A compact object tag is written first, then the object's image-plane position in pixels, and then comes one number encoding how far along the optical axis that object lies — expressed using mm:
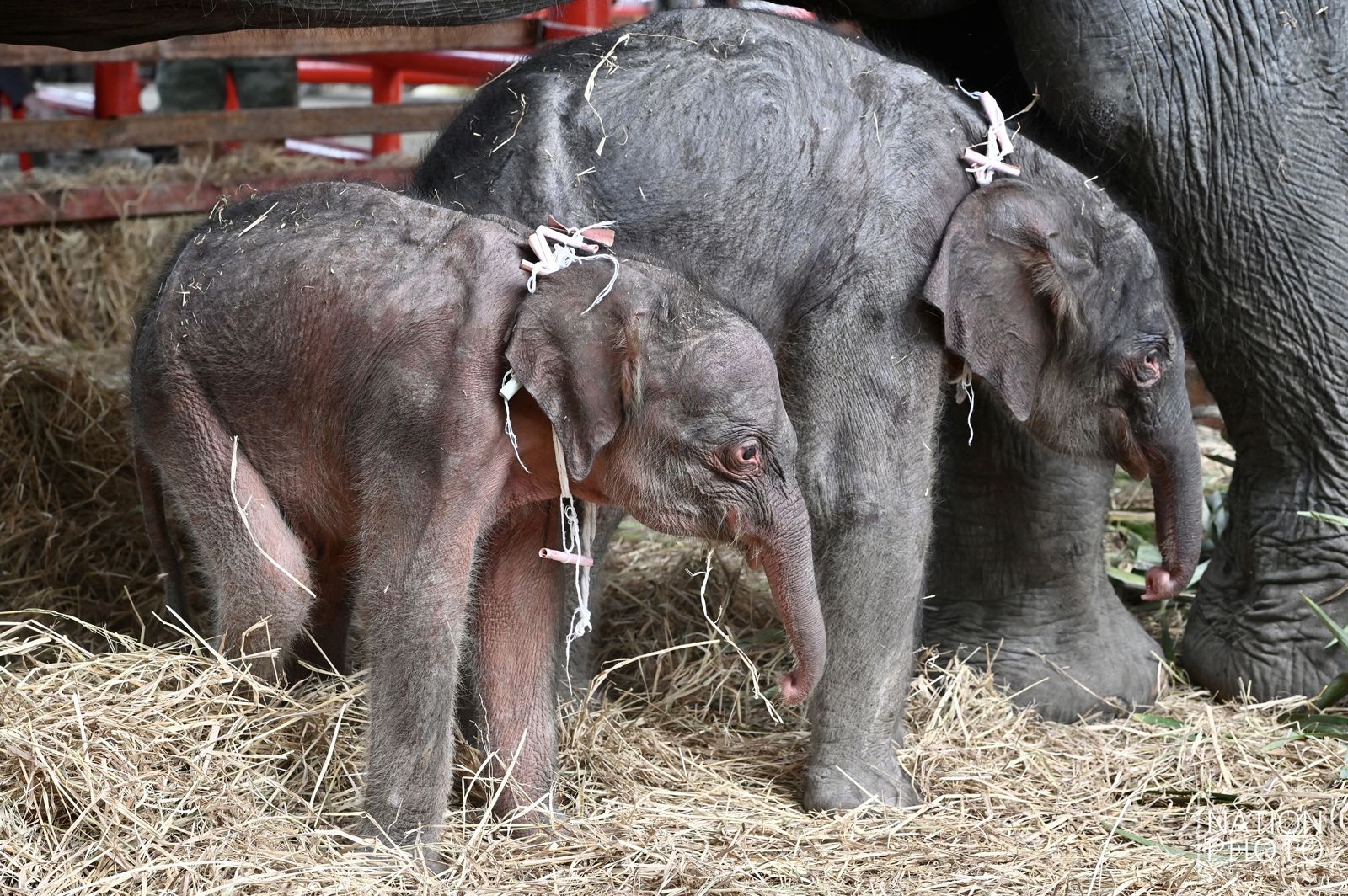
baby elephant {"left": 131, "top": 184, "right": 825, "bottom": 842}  6812
